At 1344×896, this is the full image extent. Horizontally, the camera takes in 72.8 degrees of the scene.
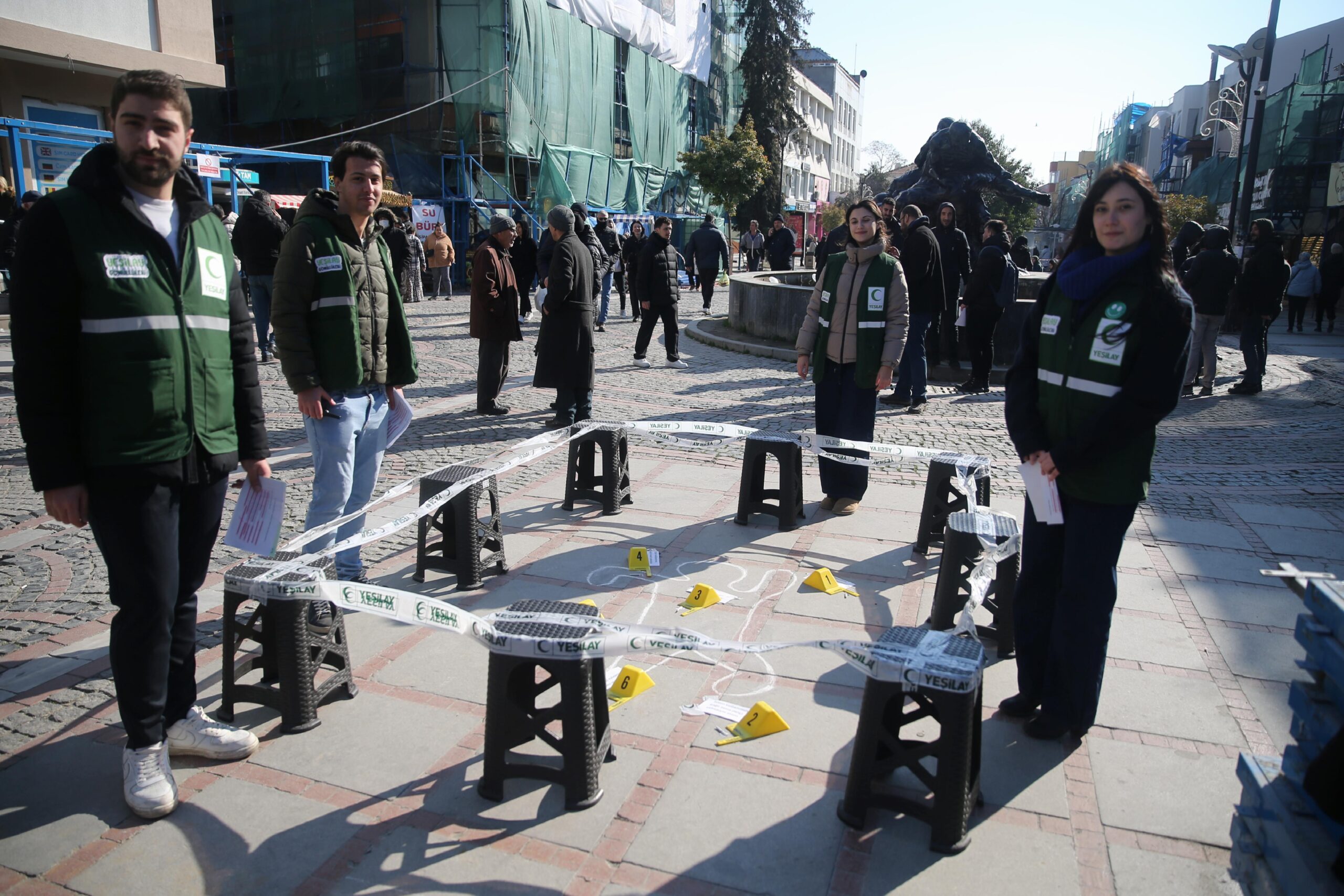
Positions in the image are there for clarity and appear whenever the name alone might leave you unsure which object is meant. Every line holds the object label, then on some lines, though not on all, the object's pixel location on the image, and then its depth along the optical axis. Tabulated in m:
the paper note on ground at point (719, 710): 3.53
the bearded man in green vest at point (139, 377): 2.57
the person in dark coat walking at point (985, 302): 10.15
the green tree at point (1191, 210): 35.28
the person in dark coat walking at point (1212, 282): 10.52
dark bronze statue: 13.99
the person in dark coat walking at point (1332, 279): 18.20
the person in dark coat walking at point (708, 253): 18.59
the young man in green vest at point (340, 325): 3.93
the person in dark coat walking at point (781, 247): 19.41
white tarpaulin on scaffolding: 31.48
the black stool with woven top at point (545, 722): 2.87
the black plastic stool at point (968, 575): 4.12
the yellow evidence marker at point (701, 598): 4.56
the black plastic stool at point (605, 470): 5.96
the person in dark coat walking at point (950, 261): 10.27
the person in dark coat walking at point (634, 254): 16.80
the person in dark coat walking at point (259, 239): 10.12
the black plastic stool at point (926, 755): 2.70
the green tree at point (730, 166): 34.41
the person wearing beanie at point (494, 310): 8.51
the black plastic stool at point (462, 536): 4.64
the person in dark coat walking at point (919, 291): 9.11
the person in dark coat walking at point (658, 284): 11.48
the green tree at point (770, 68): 48.62
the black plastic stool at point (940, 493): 5.23
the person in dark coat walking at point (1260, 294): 10.90
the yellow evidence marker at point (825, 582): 4.78
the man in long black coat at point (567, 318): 7.65
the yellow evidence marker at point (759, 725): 3.40
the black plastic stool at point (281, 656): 3.28
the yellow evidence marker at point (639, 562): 5.03
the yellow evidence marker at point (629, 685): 3.65
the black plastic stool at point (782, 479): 5.77
